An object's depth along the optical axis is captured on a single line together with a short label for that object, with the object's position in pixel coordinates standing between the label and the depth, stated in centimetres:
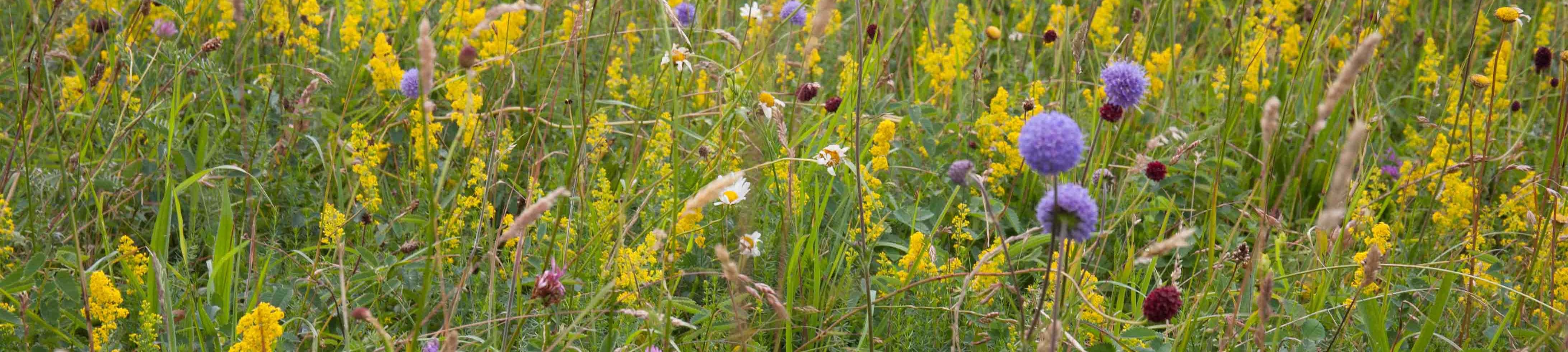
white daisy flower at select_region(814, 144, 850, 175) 202
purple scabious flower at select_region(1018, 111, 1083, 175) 107
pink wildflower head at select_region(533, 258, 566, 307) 144
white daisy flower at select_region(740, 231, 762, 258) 146
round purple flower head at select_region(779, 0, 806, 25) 322
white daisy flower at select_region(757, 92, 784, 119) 210
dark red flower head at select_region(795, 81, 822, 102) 241
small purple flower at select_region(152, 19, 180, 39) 300
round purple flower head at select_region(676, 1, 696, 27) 351
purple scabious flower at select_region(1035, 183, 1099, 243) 117
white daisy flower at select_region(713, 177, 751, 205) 199
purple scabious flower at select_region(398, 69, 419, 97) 246
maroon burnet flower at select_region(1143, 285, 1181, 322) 141
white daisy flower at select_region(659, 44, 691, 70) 229
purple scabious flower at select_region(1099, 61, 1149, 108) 138
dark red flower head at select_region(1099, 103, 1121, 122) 140
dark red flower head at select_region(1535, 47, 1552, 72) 252
